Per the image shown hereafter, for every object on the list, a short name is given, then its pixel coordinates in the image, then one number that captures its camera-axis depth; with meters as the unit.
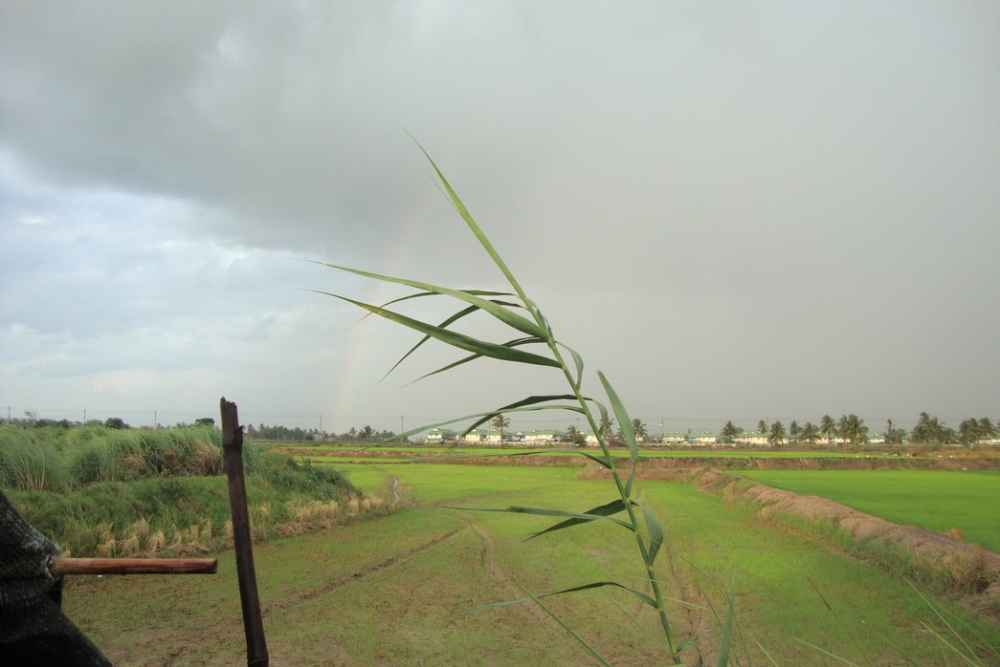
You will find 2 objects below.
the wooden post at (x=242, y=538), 2.76
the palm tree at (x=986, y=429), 61.78
